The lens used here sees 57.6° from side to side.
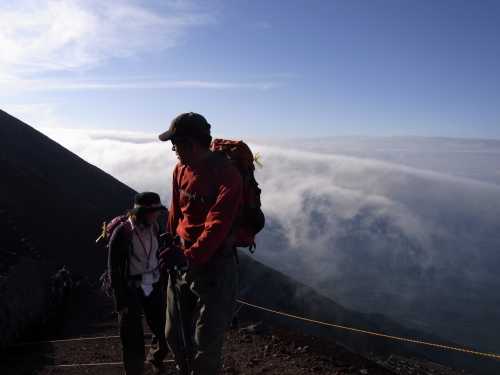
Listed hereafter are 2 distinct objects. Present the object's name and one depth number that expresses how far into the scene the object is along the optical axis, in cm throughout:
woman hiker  570
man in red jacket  402
